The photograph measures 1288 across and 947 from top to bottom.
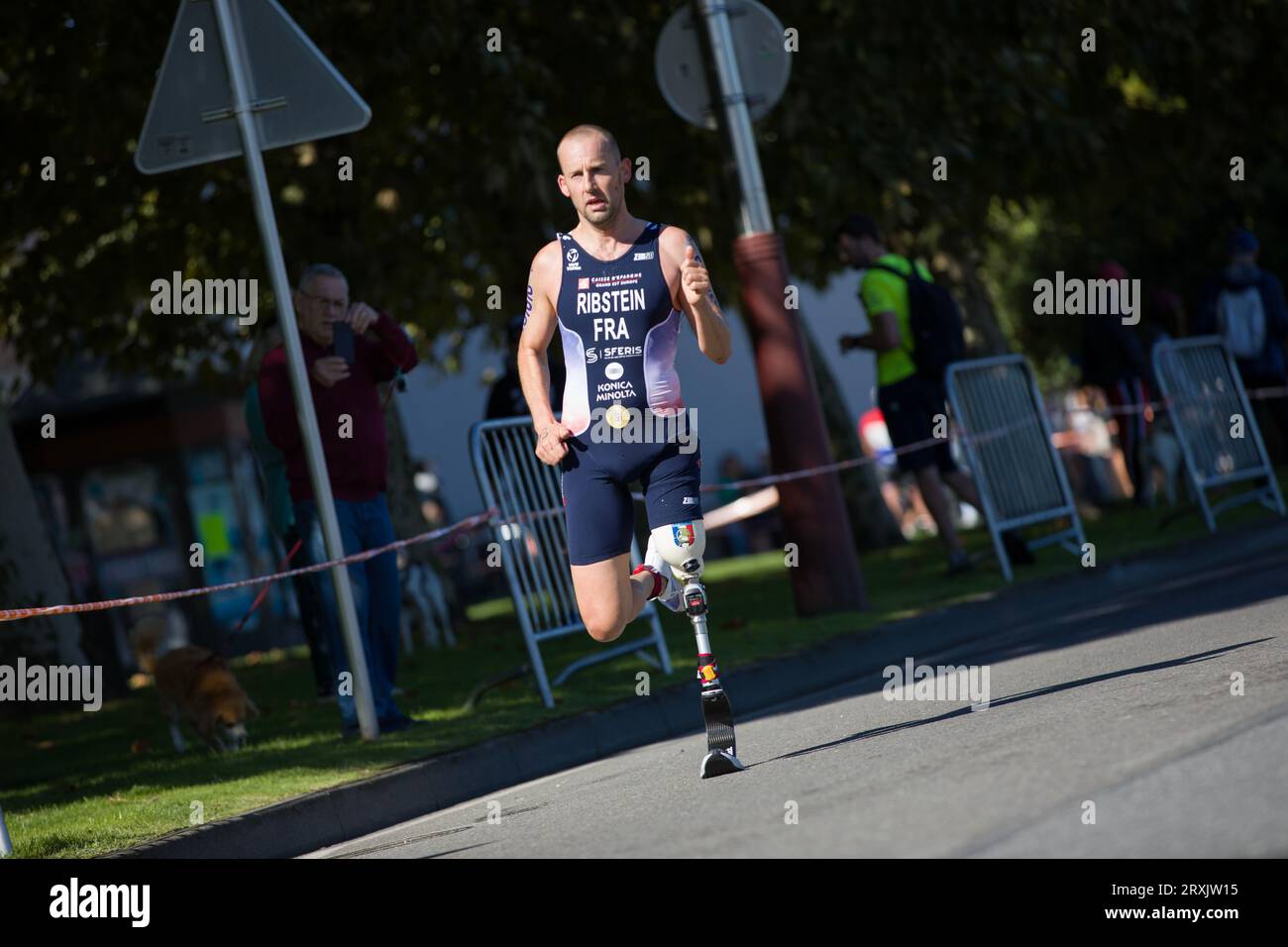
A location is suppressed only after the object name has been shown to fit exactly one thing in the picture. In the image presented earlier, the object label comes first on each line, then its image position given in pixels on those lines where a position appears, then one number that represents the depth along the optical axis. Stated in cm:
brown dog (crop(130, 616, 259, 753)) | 1862
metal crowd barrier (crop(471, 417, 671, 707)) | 1916
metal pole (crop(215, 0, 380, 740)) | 1667
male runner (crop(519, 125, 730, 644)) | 1309
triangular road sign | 1659
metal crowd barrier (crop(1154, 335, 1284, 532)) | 2786
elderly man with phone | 1831
